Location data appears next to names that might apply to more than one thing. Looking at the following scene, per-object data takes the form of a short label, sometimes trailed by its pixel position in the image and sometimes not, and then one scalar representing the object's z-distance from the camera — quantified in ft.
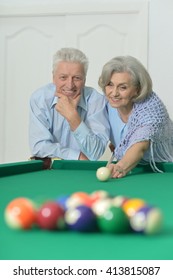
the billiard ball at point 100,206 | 3.86
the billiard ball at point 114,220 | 3.74
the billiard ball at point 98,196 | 4.33
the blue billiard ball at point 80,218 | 3.76
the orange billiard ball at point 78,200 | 4.11
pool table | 3.36
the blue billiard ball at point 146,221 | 3.75
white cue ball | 7.06
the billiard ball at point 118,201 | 4.13
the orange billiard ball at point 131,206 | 3.91
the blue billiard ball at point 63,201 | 4.07
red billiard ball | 3.81
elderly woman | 8.86
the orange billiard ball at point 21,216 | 3.90
